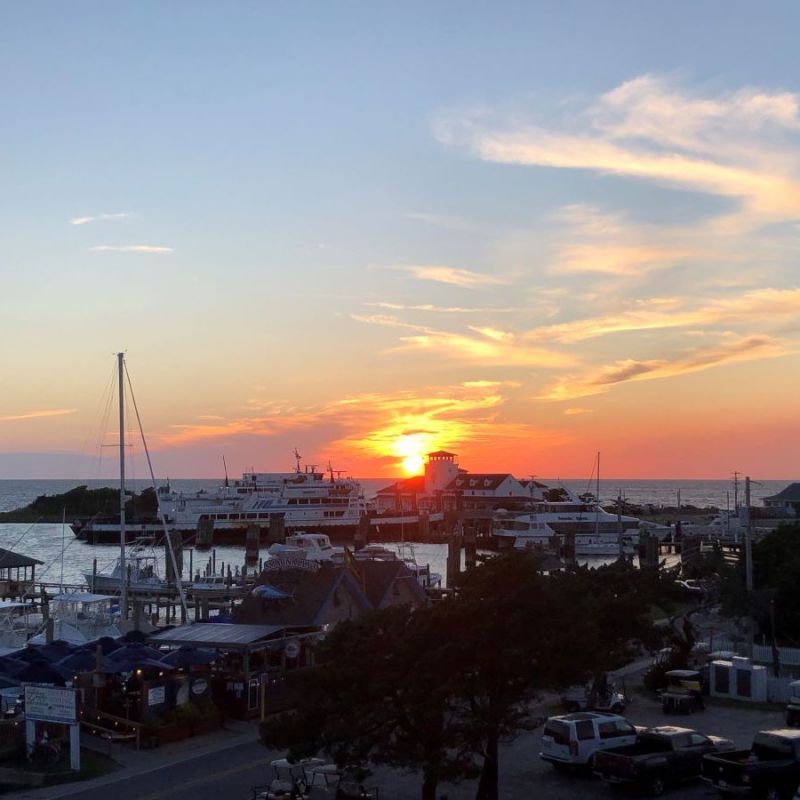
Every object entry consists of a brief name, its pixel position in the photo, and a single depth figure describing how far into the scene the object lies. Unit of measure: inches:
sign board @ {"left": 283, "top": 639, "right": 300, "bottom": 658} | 1081.4
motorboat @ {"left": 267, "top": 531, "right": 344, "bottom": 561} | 3260.3
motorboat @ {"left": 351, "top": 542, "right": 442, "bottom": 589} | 2450.3
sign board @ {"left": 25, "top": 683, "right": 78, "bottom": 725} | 821.2
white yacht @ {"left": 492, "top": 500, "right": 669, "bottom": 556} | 3996.1
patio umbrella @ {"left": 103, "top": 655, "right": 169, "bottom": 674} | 969.5
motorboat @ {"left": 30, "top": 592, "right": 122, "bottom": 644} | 1572.3
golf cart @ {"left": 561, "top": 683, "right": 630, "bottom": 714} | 986.1
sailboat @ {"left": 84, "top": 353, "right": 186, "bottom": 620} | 2385.2
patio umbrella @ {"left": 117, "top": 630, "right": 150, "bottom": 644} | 1169.7
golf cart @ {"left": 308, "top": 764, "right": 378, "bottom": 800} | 687.1
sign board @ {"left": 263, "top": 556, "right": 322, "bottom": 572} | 1253.7
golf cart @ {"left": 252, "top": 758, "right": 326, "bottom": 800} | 703.1
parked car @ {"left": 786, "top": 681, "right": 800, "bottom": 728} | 890.1
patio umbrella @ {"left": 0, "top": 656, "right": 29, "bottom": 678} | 970.1
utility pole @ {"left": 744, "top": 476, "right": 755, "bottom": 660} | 1278.3
